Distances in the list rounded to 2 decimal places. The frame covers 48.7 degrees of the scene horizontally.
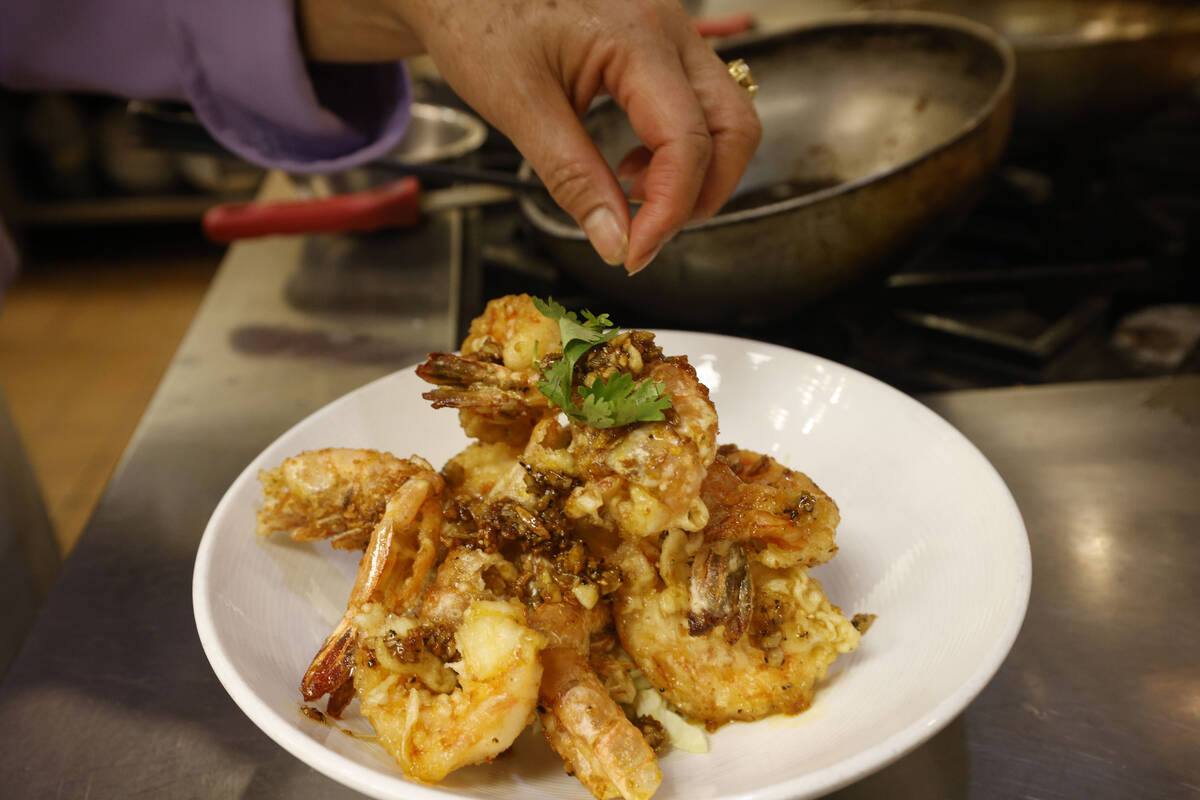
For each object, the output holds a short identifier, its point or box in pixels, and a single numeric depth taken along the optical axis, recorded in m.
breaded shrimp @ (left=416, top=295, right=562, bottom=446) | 0.40
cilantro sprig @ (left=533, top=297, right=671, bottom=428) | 0.36
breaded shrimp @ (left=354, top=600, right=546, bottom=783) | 0.34
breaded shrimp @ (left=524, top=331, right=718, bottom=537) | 0.36
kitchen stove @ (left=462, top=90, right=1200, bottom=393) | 0.58
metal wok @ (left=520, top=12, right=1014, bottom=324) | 0.52
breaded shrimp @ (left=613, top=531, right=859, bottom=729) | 0.37
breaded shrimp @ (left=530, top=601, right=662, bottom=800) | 0.34
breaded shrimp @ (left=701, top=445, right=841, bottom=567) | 0.38
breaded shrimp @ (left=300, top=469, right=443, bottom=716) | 0.37
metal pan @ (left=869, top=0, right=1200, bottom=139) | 0.62
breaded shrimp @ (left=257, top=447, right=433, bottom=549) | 0.41
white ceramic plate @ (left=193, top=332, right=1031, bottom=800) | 0.34
